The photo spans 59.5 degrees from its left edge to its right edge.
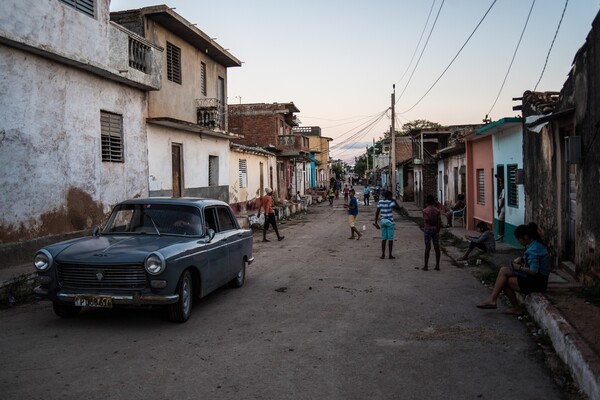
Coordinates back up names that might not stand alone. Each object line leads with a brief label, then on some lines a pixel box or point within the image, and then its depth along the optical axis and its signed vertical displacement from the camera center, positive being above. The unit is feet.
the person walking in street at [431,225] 37.45 -2.65
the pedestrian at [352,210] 58.18 -2.26
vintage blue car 21.09 -2.73
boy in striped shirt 42.34 -2.35
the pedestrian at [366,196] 126.66 -1.47
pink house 56.59 +0.87
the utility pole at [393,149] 111.04 +8.47
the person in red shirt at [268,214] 57.88 -2.37
